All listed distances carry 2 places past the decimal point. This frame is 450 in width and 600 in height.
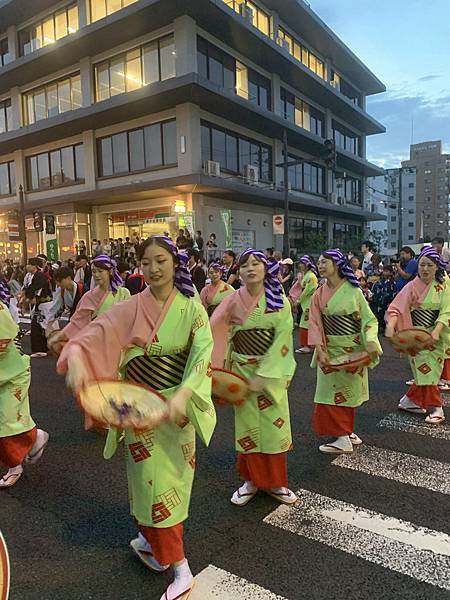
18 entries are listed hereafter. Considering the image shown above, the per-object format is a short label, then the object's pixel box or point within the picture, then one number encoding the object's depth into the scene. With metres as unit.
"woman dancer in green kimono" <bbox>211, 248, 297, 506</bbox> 3.39
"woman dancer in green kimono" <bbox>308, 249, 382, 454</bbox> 4.29
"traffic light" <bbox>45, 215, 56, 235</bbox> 20.30
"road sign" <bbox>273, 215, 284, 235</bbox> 16.27
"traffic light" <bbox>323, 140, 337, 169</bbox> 13.84
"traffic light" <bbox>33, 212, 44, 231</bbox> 19.90
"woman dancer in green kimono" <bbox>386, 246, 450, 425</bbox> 5.17
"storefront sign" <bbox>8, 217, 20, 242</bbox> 21.64
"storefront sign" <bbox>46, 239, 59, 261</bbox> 22.98
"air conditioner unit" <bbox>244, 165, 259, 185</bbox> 21.16
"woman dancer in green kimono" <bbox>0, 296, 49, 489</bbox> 3.79
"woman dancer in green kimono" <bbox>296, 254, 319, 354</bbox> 9.30
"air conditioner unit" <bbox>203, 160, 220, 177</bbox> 18.50
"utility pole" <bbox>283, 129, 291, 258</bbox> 15.97
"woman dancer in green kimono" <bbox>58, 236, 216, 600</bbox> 2.41
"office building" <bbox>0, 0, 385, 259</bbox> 18.02
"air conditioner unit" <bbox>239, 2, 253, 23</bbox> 20.12
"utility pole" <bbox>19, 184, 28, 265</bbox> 20.81
